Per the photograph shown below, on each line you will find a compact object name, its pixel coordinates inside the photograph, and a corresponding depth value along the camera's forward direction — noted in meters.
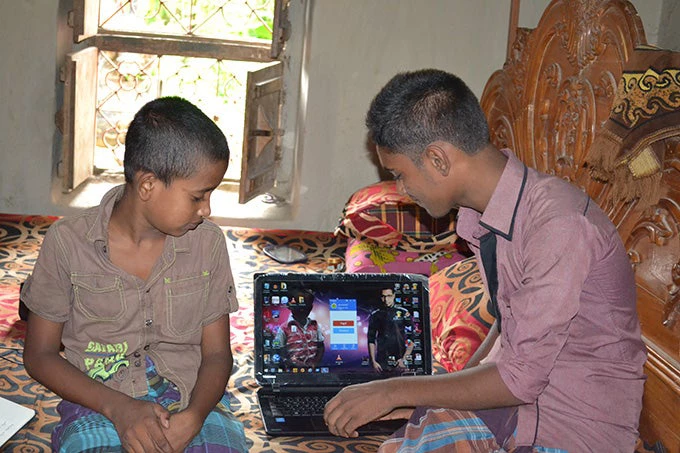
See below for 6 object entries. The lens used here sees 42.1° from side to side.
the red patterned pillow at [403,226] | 3.40
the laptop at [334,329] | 2.43
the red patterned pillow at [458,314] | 2.58
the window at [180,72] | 4.04
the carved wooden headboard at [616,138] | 2.09
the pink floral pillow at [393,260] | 3.28
